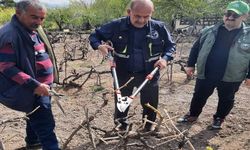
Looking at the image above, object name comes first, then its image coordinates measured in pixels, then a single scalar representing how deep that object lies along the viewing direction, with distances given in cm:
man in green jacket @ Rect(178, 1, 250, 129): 232
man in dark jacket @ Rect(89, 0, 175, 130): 214
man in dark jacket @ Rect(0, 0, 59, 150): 163
